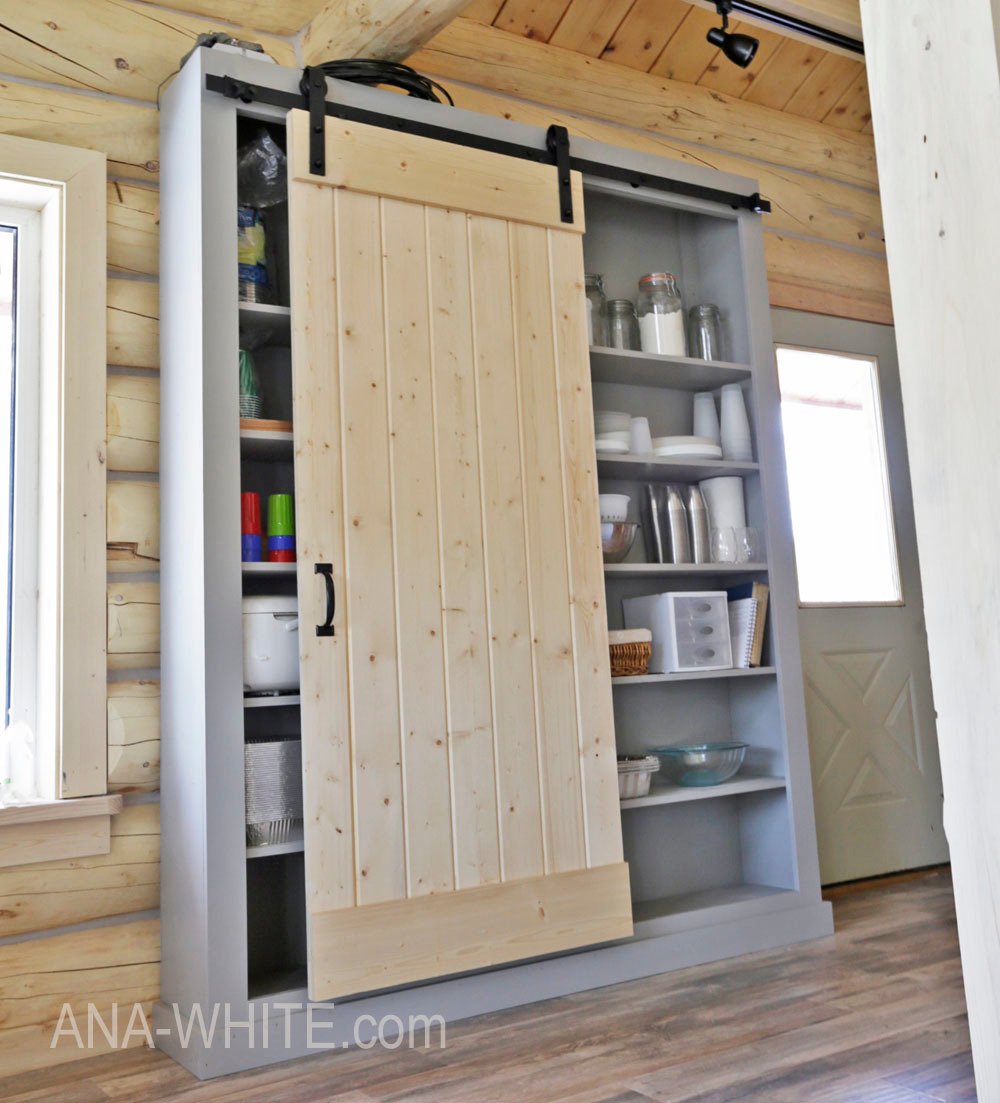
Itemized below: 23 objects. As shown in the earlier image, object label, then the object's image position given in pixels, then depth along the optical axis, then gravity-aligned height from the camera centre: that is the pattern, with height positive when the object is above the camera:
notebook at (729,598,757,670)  3.17 +0.12
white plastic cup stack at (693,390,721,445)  3.35 +0.78
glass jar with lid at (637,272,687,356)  3.24 +1.06
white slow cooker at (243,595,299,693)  2.43 +0.11
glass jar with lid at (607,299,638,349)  3.20 +1.04
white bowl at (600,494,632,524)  3.07 +0.47
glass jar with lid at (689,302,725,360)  3.33 +1.03
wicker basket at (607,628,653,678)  2.96 +0.06
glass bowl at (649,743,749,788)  3.04 -0.25
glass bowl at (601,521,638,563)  3.06 +0.39
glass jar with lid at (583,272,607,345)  3.16 +1.07
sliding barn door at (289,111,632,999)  2.40 +0.26
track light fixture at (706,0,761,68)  3.13 +1.79
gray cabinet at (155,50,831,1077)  2.32 +0.04
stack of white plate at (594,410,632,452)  3.07 +0.70
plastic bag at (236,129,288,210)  2.69 +1.29
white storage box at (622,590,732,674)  3.08 +0.12
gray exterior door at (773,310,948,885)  3.70 -0.19
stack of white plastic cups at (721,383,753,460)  3.30 +0.73
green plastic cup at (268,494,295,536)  2.52 +0.41
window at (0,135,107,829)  2.48 +0.55
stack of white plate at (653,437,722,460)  3.20 +0.66
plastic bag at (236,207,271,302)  2.61 +1.06
